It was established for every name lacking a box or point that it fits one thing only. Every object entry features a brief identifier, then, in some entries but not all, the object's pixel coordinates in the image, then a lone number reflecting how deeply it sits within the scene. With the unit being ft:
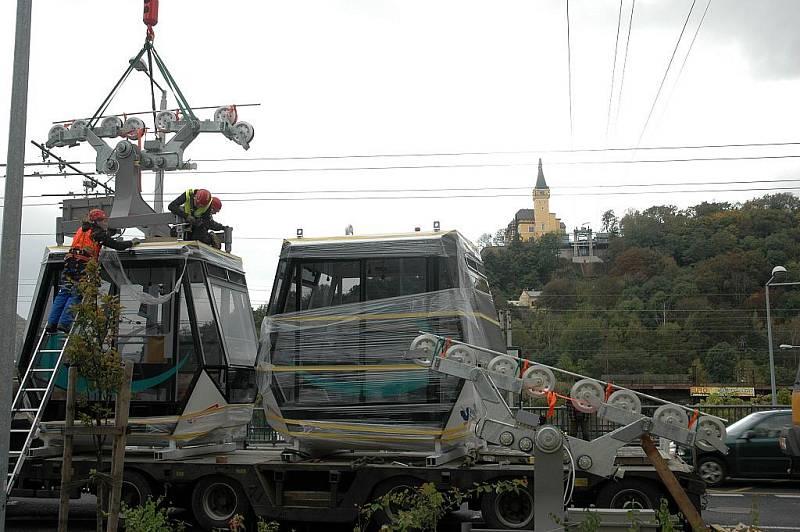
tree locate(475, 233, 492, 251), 294.23
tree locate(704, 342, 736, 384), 248.11
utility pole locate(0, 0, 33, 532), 20.80
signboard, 208.56
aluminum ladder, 30.55
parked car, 49.39
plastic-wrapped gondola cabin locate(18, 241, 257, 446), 32.91
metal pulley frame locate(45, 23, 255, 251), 46.26
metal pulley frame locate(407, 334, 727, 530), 24.77
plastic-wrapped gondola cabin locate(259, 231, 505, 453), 30.45
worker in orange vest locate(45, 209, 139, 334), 32.35
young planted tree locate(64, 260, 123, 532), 21.56
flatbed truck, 29.50
